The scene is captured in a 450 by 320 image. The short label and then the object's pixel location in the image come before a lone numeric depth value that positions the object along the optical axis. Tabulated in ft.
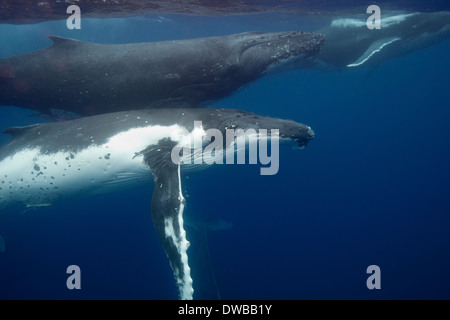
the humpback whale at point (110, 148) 21.66
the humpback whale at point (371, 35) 54.24
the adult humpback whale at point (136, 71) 25.11
